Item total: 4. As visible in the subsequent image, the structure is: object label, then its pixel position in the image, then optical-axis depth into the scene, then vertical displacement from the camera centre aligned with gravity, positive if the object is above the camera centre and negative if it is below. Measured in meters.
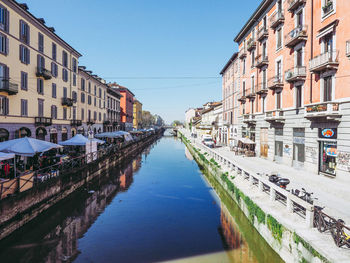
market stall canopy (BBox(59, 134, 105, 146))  18.61 -1.09
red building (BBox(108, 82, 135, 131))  66.12 +7.07
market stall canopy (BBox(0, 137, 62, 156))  11.76 -1.03
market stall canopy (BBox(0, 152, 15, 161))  9.91 -1.29
